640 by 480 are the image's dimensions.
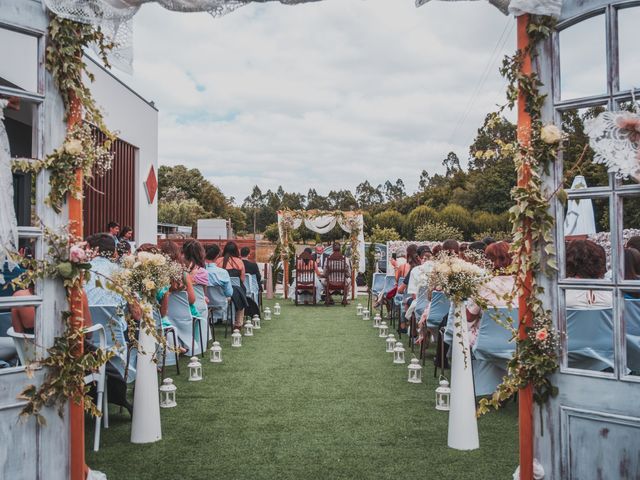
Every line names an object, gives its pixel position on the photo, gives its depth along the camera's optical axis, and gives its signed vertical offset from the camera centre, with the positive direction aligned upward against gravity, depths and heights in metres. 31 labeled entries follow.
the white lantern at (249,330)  8.34 -1.26
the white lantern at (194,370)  5.44 -1.25
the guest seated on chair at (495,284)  4.45 -0.32
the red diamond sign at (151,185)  13.29 +1.71
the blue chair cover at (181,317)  5.93 -0.75
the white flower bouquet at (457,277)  3.60 -0.20
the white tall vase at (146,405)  3.71 -1.08
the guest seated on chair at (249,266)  9.84 -0.29
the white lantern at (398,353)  6.28 -1.27
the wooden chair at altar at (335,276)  13.00 -0.67
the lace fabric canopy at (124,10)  2.49 +1.19
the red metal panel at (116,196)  10.45 +1.23
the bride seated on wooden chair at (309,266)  13.00 -0.41
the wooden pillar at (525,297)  2.52 -0.24
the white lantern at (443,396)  4.39 -1.27
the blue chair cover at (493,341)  4.32 -0.77
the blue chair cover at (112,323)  3.92 -0.53
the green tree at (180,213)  44.69 +3.35
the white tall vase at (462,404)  3.55 -1.07
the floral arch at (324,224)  15.13 +0.76
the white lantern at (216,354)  6.31 -1.25
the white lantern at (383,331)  8.16 -1.32
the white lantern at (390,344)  6.90 -1.28
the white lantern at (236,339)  7.44 -1.26
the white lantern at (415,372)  5.30 -1.28
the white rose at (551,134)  2.41 +0.51
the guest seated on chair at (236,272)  8.73 -0.35
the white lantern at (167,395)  4.45 -1.27
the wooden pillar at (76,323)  2.68 -0.35
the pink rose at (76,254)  2.62 +0.00
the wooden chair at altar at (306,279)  12.95 -0.73
